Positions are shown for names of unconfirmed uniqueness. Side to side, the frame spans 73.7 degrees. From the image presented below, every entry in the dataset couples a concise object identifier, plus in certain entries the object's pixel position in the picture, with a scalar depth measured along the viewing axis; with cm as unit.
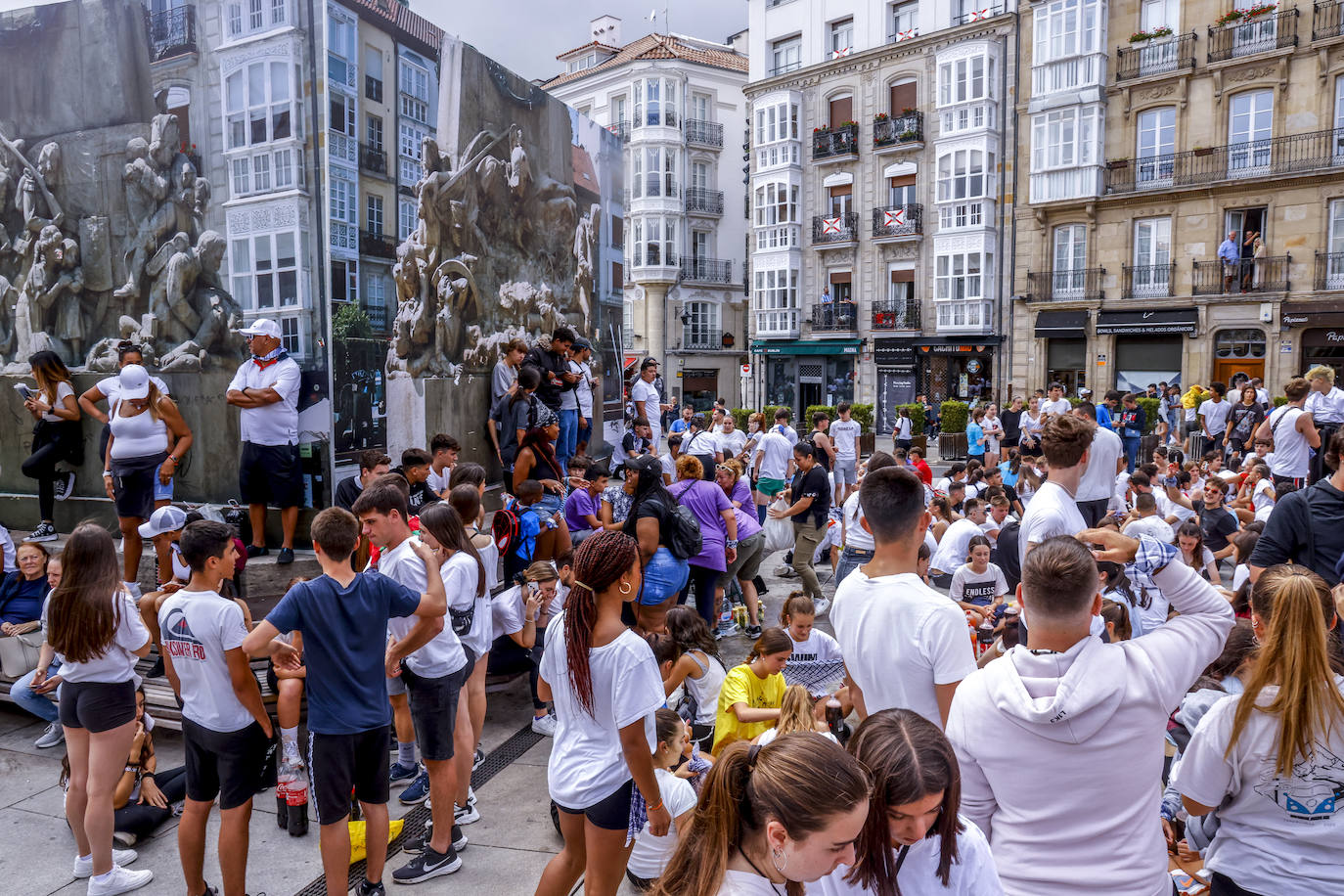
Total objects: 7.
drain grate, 436
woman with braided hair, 333
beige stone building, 2450
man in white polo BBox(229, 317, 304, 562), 757
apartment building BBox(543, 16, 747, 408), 4097
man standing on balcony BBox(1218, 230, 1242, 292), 2525
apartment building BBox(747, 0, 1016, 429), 3011
